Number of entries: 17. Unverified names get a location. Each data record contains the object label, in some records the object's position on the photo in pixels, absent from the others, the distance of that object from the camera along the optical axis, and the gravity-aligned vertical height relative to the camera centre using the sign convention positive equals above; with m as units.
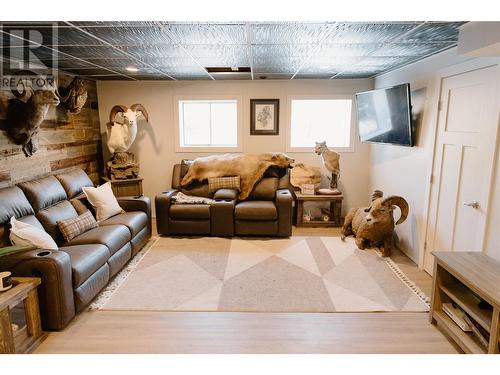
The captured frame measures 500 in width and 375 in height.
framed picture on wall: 5.04 +0.30
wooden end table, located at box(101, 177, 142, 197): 4.59 -0.79
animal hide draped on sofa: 4.68 -0.49
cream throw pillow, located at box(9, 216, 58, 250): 2.46 -0.82
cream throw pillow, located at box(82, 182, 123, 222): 3.65 -0.81
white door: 2.41 -0.21
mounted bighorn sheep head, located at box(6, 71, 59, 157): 3.05 +0.23
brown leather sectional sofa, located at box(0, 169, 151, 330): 2.25 -0.99
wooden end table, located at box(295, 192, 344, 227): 4.69 -1.11
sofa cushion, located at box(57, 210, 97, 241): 3.01 -0.92
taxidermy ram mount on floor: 3.52 -1.03
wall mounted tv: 3.40 +0.24
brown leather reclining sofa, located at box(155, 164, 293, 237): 4.20 -1.11
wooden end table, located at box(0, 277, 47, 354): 1.89 -1.22
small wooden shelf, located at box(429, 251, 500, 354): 1.82 -1.11
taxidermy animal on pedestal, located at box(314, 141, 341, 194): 4.73 -0.35
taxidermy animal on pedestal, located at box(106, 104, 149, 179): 4.59 -0.07
